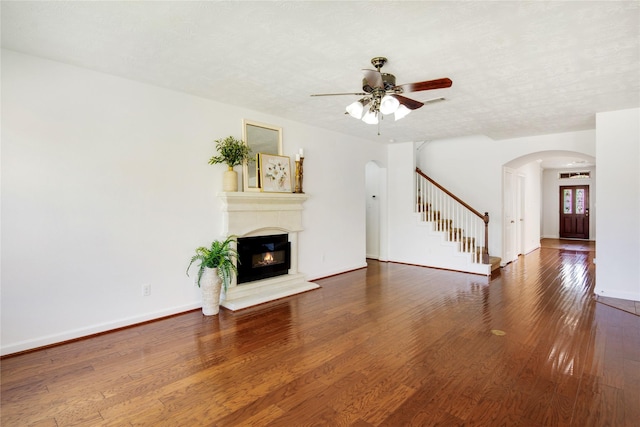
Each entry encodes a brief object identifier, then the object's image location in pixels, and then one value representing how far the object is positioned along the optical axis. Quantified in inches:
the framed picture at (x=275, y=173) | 185.2
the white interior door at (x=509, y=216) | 272.2
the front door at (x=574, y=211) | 442.9
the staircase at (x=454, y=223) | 249.8
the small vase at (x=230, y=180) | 166.7
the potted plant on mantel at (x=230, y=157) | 163.8
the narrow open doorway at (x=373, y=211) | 303.0
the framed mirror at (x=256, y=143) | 178.9
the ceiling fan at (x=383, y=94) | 103.1
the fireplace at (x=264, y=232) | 169.6
